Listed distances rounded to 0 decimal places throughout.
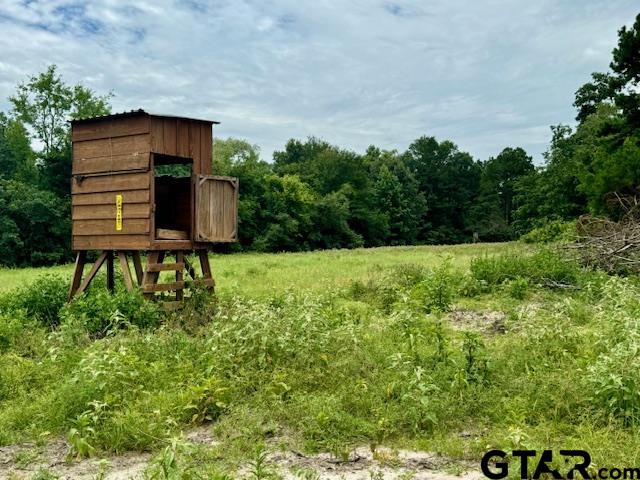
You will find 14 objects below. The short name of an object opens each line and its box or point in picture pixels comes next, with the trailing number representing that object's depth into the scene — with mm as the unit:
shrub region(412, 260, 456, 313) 10305
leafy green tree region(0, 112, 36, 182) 36531
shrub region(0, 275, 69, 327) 10445
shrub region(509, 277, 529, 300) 12476
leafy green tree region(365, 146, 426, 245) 62297
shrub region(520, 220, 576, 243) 30409
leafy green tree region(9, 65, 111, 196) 38812
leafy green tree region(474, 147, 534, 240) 65812
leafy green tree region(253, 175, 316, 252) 45875
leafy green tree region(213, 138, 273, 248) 45000
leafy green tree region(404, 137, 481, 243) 67125
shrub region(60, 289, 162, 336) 9125
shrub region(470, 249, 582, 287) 13617
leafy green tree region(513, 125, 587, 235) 40344
